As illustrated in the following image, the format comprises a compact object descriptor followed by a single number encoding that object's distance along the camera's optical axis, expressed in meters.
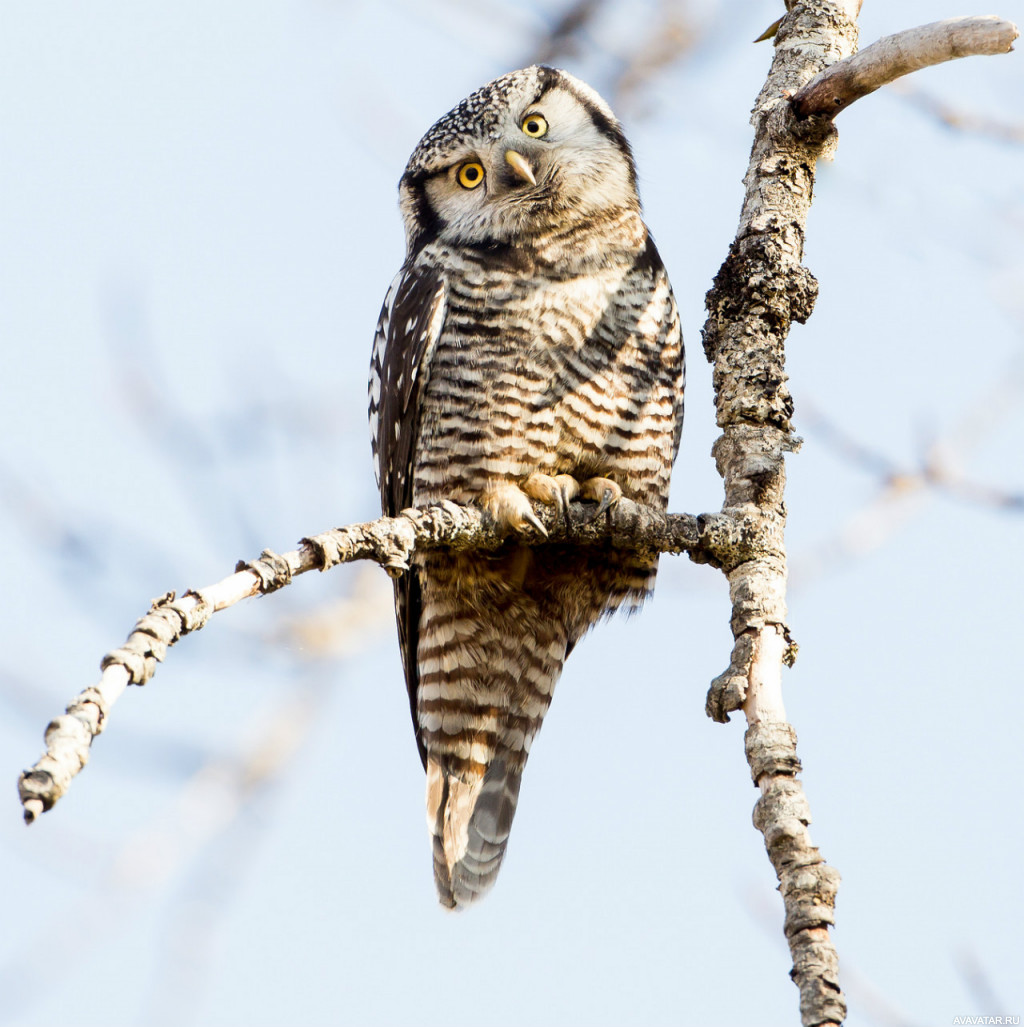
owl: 7.17
